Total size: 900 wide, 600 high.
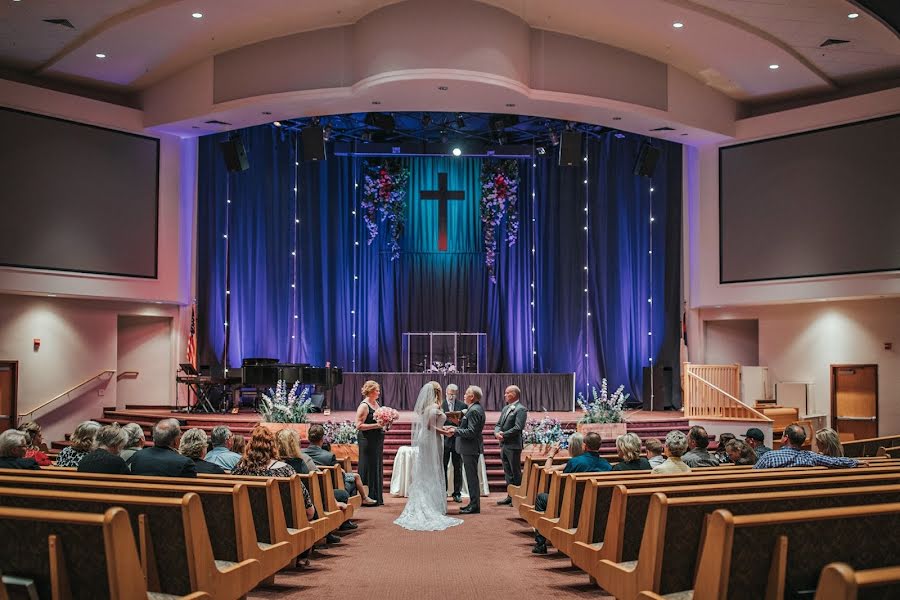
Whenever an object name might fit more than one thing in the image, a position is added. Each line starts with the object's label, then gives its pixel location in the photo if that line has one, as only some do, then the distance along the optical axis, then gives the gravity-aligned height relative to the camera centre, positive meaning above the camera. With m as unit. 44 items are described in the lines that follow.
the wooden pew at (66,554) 2.91 -0.71
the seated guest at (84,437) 5.82 -0.61
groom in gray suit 9.10 -1.01
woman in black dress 9.27 -1.06
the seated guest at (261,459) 5.60 -0.72
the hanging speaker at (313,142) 14.91 +3.45
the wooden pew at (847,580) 2.16 -0.58
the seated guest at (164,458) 5.10 -0.66
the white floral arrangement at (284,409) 12.22 -0.89
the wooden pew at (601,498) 4.65 -0.85
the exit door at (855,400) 14.15 -0.86
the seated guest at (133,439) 6.61 -0.72
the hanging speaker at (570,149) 14.91 +3.34
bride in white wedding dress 8.37 -1.20
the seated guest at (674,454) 5.76 -0.72
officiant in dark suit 9.70 -1.27
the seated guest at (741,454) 6.53 -0.80
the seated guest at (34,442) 6.73 -0.77
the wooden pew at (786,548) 2.88 -0.68
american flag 15.45 -0.07
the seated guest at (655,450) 6.39 -0.77
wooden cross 18.33 +3.14
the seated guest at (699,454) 6.59 -0.82
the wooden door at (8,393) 13.64 -0.75
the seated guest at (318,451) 7.69 -0.93
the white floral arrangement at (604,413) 12.77 -0.97
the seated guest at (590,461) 6.00 -0.79
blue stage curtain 16.94 +1.57
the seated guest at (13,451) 5.48 -0.67
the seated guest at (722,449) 7.21 -0.91
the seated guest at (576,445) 6.55 -0.74
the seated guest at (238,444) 6.44 -0.73
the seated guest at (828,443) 5.78 -0.64
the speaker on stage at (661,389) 16.45 -0.80
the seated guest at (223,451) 6.36 -0.78
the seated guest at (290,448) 6.34 -0.74
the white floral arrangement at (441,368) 16.52 -0.42
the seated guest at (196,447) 5.46 -0.63
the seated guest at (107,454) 5.04 -0.64
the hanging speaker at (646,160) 15.38 +3.26
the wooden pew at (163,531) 3.44 -0.75
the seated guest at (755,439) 7.46 -0.80
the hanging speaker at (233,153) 15.07 +3.29
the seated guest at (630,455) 6.06 -0.75
